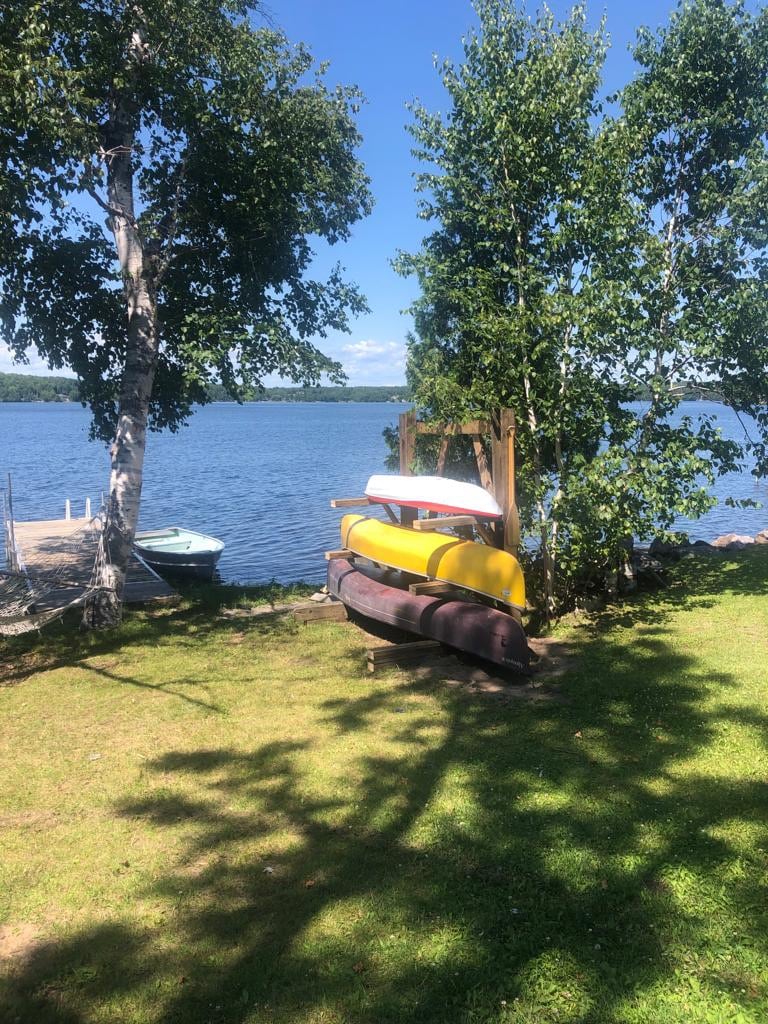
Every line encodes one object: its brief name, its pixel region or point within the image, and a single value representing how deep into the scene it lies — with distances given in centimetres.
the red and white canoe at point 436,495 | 1006
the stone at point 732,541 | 1804
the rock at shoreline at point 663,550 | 1634
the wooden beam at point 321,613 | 1174
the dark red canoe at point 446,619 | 850
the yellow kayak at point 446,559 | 926
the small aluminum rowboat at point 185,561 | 1748
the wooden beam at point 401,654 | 903
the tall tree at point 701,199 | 1003
